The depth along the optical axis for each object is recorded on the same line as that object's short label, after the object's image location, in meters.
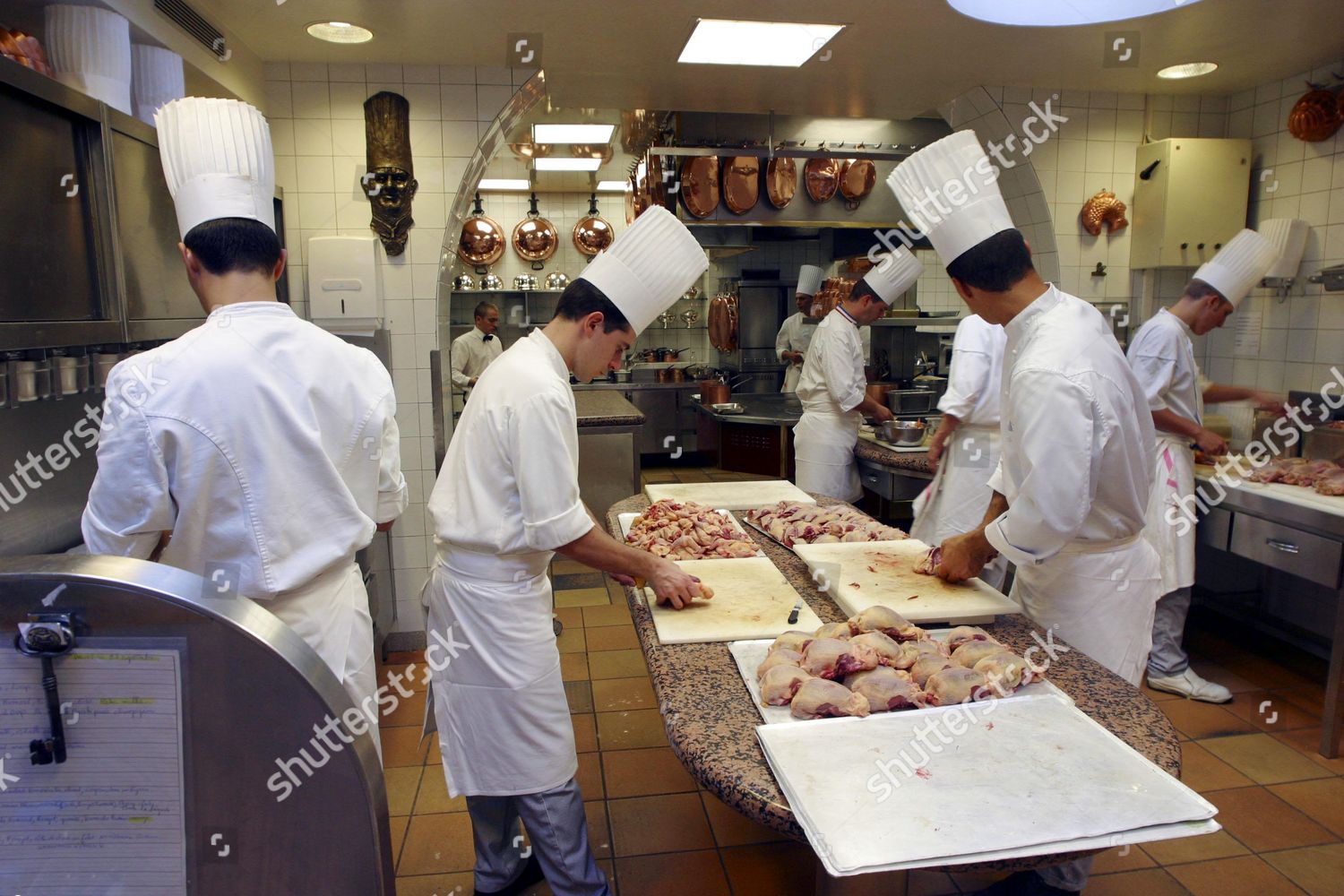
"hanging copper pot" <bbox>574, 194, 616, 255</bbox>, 10.41
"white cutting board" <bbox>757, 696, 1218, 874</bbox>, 1.12
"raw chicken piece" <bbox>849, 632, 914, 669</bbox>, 1.66
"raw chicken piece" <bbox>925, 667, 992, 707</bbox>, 1.52
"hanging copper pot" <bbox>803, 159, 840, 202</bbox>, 5.95
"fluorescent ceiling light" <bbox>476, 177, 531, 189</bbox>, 10.12
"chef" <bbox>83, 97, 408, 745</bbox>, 1.71
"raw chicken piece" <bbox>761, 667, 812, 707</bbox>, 1.54
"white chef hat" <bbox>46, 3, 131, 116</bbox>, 2.42
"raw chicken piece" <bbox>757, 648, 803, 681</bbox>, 1.65
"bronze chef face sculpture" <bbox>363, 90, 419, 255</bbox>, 3.93
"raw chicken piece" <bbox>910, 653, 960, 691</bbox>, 1.60
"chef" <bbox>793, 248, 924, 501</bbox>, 4.90
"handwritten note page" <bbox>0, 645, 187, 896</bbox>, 0.67
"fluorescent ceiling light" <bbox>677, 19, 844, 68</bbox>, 3.65
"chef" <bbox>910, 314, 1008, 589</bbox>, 3.99
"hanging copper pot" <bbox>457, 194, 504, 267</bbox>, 10.15
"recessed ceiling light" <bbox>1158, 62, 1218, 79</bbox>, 4.33
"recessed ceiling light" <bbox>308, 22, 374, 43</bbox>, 3.49
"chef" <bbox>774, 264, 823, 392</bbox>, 9.25
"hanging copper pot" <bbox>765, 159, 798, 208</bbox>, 5.80
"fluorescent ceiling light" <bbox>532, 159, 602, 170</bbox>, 8.58
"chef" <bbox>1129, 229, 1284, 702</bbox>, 3.75
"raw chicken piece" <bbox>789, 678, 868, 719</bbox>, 1.47
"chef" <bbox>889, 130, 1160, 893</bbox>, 1.91
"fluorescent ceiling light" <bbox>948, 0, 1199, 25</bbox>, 3.41
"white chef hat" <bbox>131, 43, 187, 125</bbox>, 2.87
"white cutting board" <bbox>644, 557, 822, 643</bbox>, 1.91
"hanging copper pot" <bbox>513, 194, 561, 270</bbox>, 10.34
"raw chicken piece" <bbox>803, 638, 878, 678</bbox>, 1.60
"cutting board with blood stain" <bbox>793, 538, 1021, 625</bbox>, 1.99
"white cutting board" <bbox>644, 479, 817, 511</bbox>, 3.23
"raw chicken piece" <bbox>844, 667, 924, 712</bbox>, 1.52
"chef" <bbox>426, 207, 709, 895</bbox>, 2.01
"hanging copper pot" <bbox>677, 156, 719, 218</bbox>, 5.58
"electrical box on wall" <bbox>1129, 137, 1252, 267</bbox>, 4.68
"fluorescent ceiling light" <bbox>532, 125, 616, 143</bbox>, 7.22
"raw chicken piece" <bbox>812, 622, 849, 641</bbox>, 1.75
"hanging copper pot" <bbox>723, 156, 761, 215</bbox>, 5.71
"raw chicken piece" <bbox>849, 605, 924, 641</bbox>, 1.81
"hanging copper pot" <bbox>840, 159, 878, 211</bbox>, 6.00
